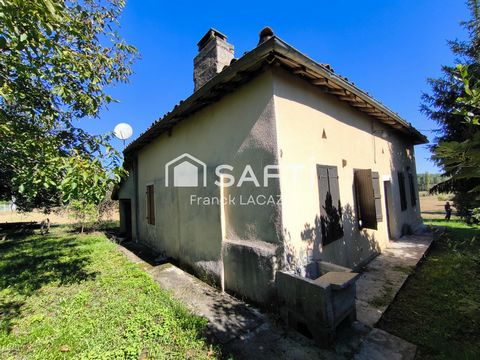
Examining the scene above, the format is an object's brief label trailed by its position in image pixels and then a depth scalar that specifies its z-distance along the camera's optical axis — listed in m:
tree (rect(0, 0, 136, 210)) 2.63
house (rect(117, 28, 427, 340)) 3.94
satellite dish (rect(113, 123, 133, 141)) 7.12
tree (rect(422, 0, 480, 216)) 9.09
